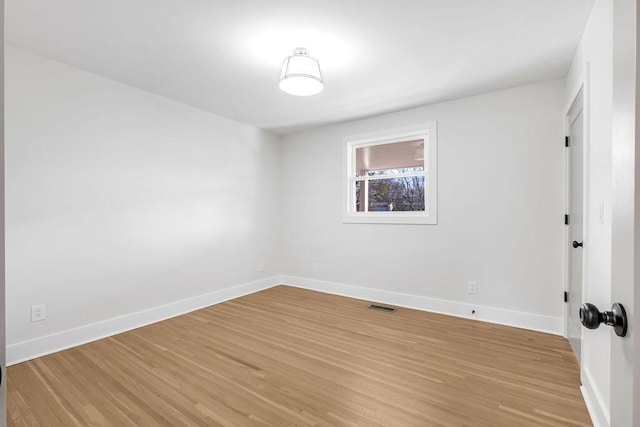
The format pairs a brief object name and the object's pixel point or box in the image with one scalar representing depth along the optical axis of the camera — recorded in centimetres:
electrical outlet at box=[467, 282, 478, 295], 345
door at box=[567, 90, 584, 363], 248
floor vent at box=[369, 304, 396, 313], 377
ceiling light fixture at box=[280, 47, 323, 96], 235
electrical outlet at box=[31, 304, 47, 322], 258
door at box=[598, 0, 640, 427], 59
